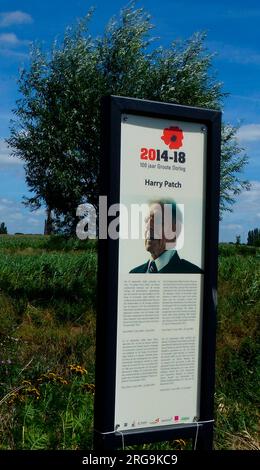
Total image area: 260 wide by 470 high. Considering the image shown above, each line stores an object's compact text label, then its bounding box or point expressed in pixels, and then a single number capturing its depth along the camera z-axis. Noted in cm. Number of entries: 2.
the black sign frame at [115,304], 455
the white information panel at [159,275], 466
